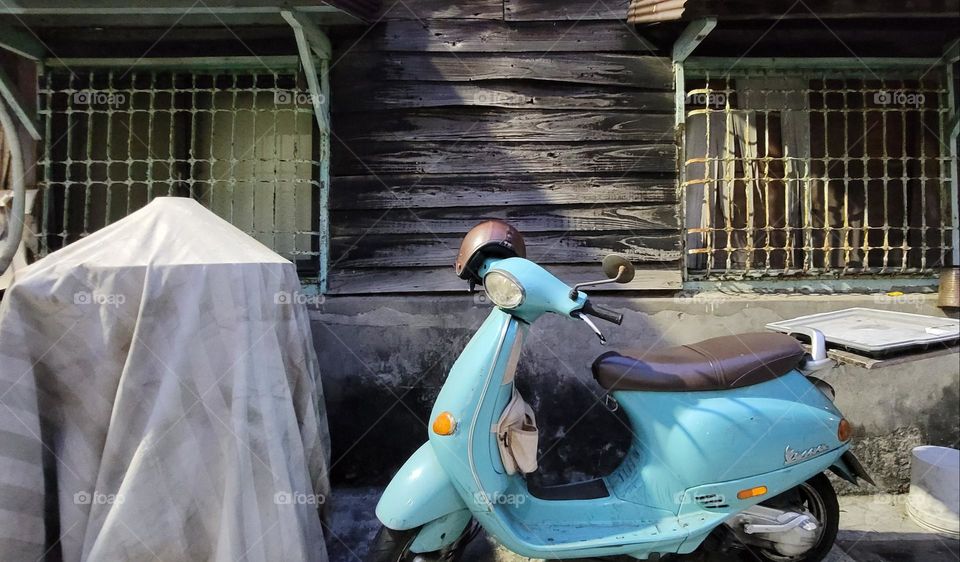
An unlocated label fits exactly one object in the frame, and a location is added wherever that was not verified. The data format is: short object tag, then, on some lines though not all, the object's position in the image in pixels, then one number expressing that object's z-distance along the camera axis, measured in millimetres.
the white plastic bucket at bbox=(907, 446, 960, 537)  2828
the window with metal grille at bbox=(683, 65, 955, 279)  3832
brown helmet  2285
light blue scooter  2178
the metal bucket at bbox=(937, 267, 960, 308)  3594
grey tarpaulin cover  2137
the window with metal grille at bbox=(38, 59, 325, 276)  3848
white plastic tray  2176
